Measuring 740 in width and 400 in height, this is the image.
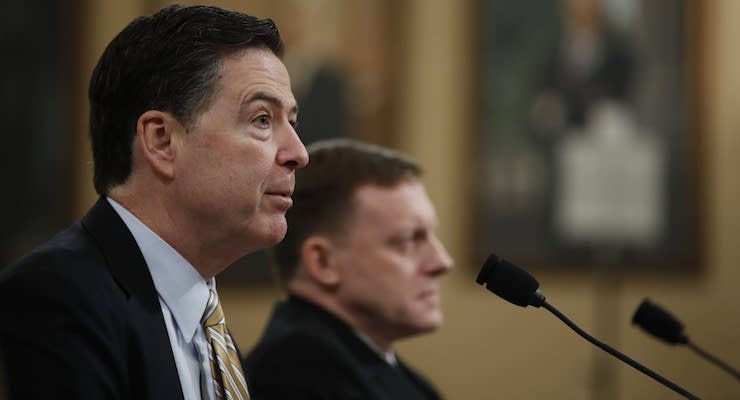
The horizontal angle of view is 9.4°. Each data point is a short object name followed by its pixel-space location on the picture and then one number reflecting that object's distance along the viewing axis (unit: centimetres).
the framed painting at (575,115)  995
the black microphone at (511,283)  431
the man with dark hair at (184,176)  422
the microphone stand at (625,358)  425
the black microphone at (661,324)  454
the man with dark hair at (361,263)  471
